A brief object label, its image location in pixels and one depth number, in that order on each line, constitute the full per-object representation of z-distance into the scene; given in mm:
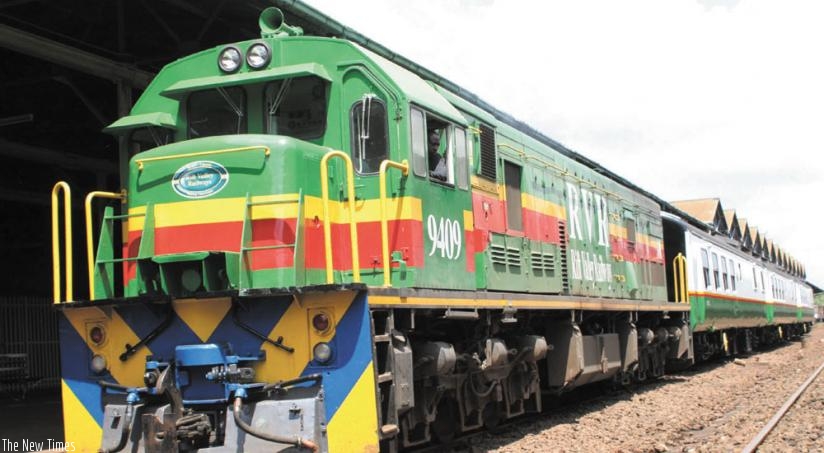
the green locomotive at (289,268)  5898
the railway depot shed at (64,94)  11914
